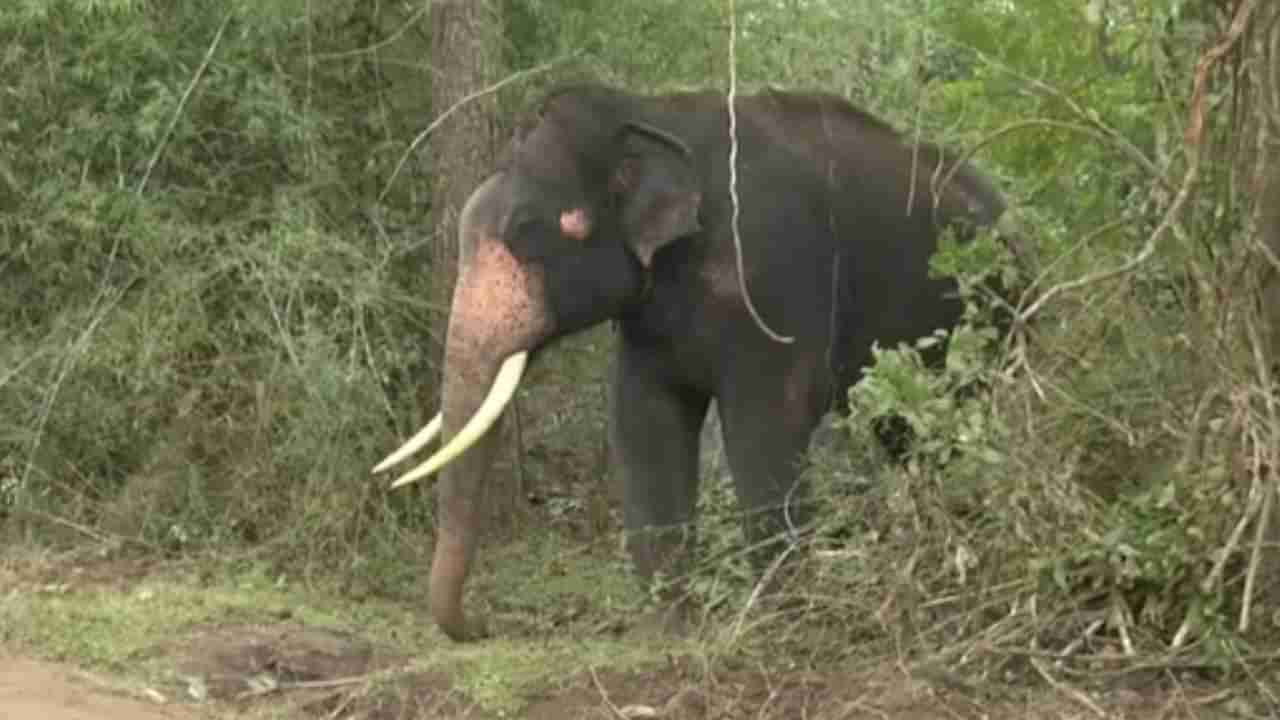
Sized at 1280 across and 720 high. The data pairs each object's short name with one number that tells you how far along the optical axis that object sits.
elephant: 15.40
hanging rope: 15.56
